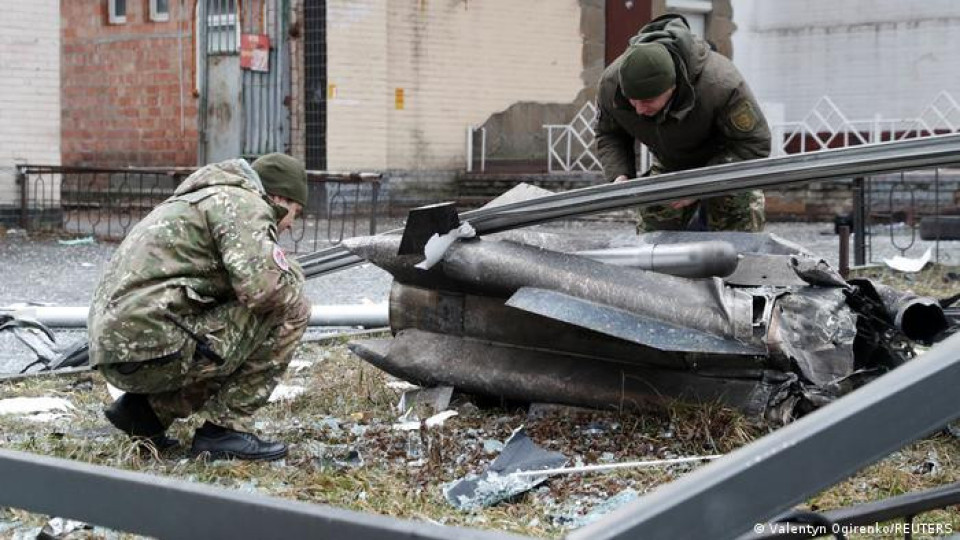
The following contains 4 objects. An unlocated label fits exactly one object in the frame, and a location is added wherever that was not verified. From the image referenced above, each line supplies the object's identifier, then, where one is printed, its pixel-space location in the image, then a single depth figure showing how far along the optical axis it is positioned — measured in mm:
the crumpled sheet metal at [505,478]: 3641
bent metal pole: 4012
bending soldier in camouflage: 5172
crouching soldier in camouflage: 3941
